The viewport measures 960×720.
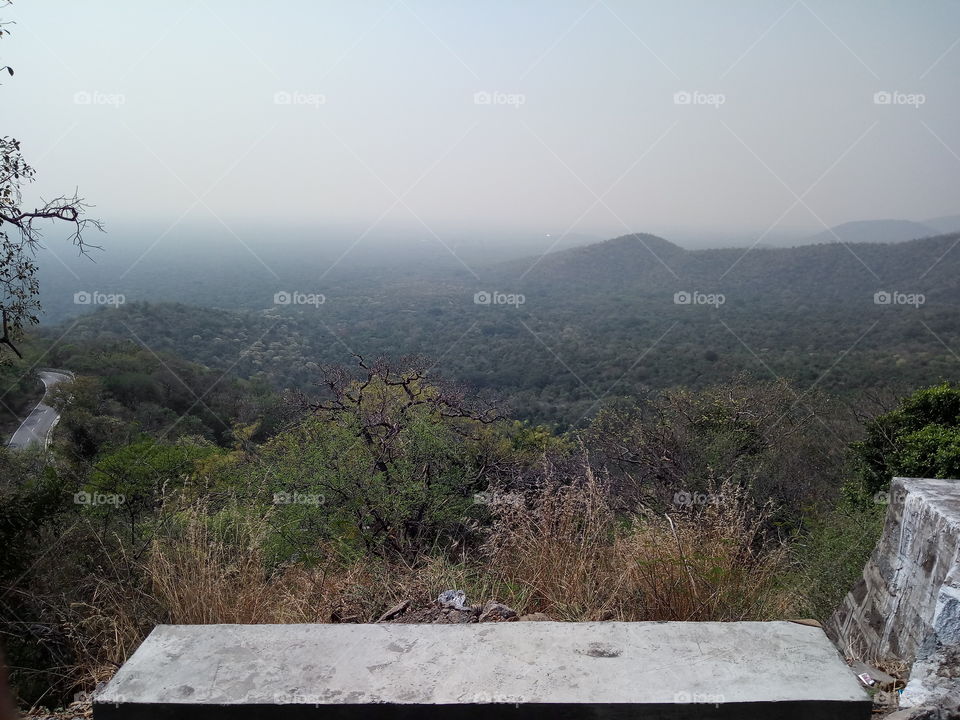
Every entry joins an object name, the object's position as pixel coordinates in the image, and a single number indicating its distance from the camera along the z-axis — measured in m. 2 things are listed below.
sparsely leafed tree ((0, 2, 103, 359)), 5.34
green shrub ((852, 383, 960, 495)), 5.84
